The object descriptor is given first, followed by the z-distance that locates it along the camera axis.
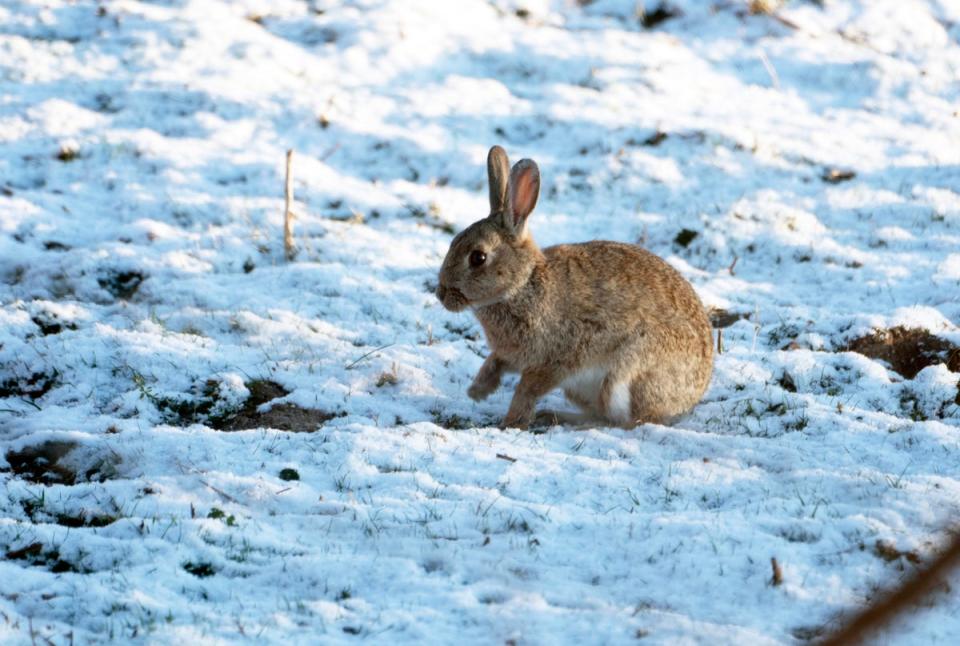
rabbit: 12.17
